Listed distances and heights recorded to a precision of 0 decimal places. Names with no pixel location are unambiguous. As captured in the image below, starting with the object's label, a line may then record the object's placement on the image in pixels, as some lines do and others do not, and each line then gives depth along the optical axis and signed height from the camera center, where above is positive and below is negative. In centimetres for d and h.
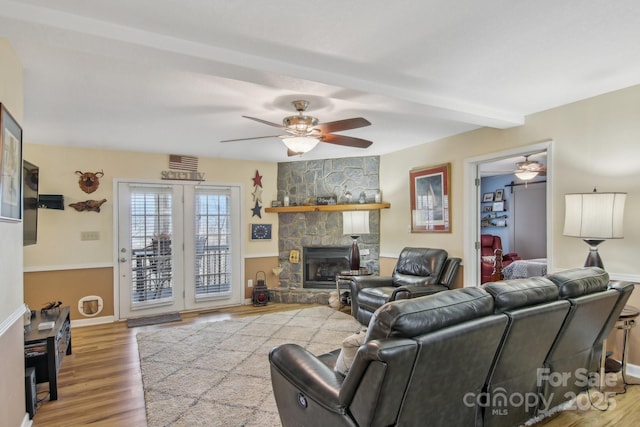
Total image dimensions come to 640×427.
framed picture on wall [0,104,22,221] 177 +27
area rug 243 -136
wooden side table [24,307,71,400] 268 -106
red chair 602 -76
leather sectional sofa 140 -69
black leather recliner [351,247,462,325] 405 -81
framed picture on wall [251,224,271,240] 591 -25
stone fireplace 572 +1
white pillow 168 -65
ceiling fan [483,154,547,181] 567 +77
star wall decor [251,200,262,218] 593 +12
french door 500 -46
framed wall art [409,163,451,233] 458 +24
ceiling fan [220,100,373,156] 306 +78
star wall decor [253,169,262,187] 592 +63
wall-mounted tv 285 +12
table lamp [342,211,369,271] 514 -13
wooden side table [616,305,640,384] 251 -78
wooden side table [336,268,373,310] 494 -84
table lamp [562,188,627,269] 268 -1
